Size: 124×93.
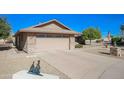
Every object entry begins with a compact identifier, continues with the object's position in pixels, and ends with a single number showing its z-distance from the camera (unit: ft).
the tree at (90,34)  81.35
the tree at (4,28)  36.38
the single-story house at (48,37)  33.00
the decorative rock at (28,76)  12.99
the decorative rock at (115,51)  26.96
